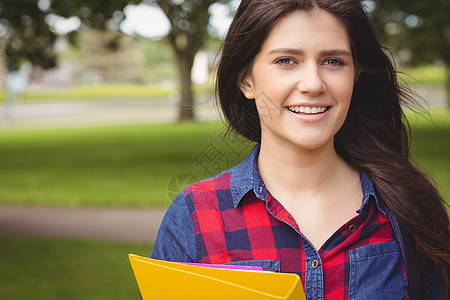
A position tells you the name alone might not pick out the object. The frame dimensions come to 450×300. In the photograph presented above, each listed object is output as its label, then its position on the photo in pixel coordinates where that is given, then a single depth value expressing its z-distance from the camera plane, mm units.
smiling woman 1357
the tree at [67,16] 9203
